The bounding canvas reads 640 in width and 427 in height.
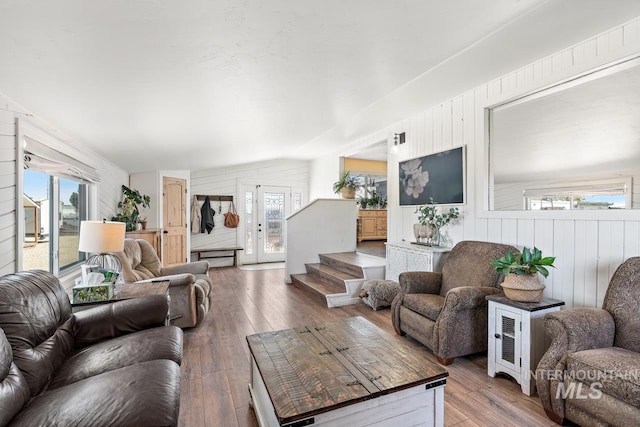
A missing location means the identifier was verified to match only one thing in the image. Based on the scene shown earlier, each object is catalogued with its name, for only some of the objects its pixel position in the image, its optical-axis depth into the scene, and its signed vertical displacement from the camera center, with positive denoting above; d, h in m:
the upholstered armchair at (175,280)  3.09 -0.78
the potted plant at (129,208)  4.72 +0.03
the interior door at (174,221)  6.00 -0.22
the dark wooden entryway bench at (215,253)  6.86 -1.00
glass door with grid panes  7.45 -0.19
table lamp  2.39 -0.22
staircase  4.22 -0.99
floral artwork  3.53 +0.42
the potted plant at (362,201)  7.38 +0.23
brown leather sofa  1.20 -0.79
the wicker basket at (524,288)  2.17 -0.55
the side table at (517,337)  2.08 -0.91
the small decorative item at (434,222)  3.64 -0.14
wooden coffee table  1.33 -0.83
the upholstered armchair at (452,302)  2.43 -0.81
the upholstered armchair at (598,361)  1.49 -0.80
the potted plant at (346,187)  5.91 +0.46
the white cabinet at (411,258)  3.39 -0.57
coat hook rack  7.00 +0.29
